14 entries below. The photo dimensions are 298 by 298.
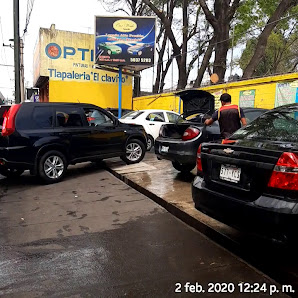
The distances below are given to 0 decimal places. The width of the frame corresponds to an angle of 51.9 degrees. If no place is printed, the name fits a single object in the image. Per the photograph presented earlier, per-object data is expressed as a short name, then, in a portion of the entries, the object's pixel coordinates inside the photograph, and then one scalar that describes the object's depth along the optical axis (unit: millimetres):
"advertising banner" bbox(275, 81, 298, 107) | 9402
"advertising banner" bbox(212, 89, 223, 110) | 12467
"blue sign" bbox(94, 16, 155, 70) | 15617
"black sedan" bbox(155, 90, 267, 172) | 6027
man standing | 5734
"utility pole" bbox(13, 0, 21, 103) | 13734
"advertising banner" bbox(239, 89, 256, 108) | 11039
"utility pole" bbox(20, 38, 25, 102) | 18236
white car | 10884
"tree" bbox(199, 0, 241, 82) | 15039
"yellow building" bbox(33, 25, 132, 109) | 18516
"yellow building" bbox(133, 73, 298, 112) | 9586
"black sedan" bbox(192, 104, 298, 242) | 2514
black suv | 6066
